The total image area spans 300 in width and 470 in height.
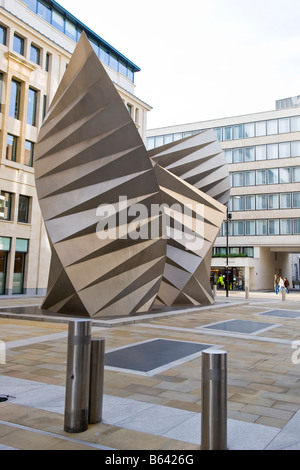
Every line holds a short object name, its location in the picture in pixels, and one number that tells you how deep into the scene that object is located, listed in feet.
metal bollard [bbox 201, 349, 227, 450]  13.26
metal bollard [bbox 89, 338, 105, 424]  15.69
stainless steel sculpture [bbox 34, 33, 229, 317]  46.16
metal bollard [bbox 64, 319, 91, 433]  14.78
